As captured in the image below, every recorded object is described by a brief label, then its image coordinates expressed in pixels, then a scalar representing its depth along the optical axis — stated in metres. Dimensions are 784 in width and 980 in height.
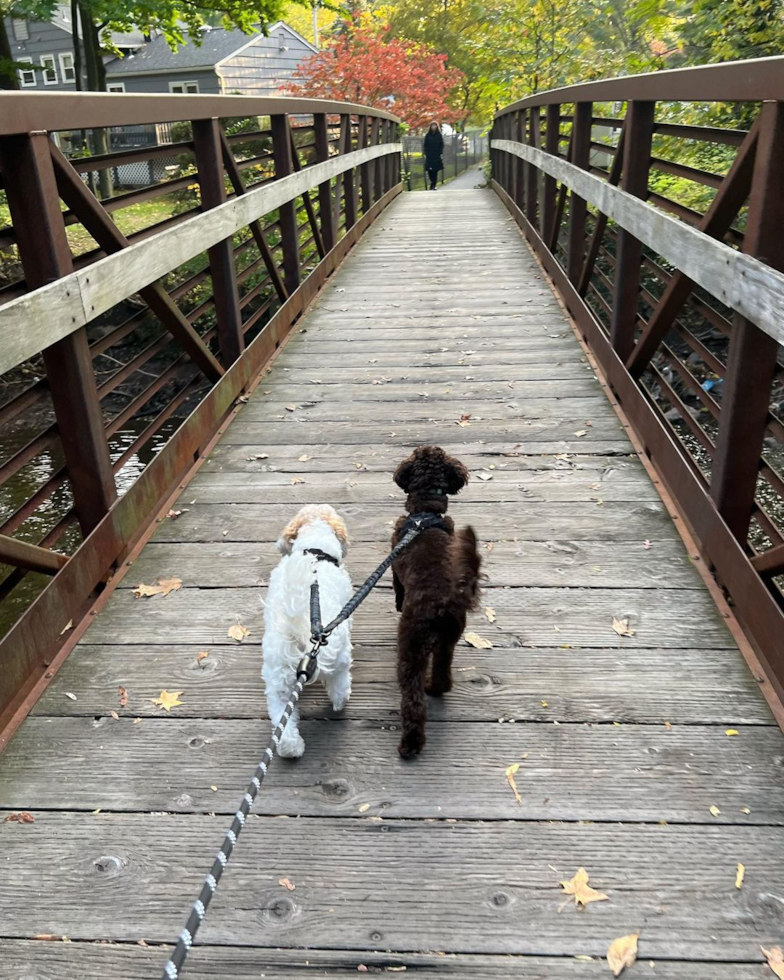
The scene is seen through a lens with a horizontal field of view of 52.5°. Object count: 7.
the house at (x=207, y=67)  36.12
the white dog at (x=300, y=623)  2.20
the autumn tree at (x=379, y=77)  23.84
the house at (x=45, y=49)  36.03
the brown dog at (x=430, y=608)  2.19
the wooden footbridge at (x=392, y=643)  1.78
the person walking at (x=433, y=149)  20.14
